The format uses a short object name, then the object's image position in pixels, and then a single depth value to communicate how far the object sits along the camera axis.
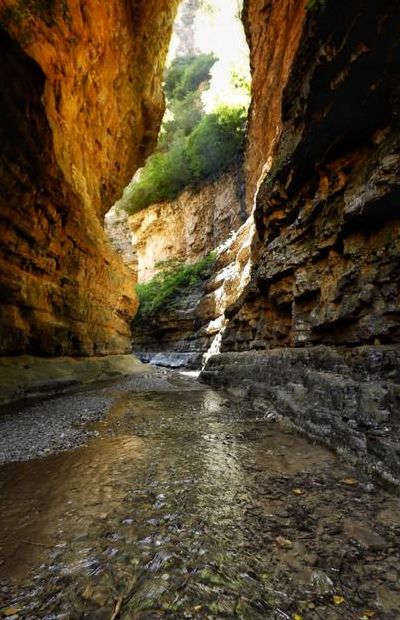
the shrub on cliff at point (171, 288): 22.12
